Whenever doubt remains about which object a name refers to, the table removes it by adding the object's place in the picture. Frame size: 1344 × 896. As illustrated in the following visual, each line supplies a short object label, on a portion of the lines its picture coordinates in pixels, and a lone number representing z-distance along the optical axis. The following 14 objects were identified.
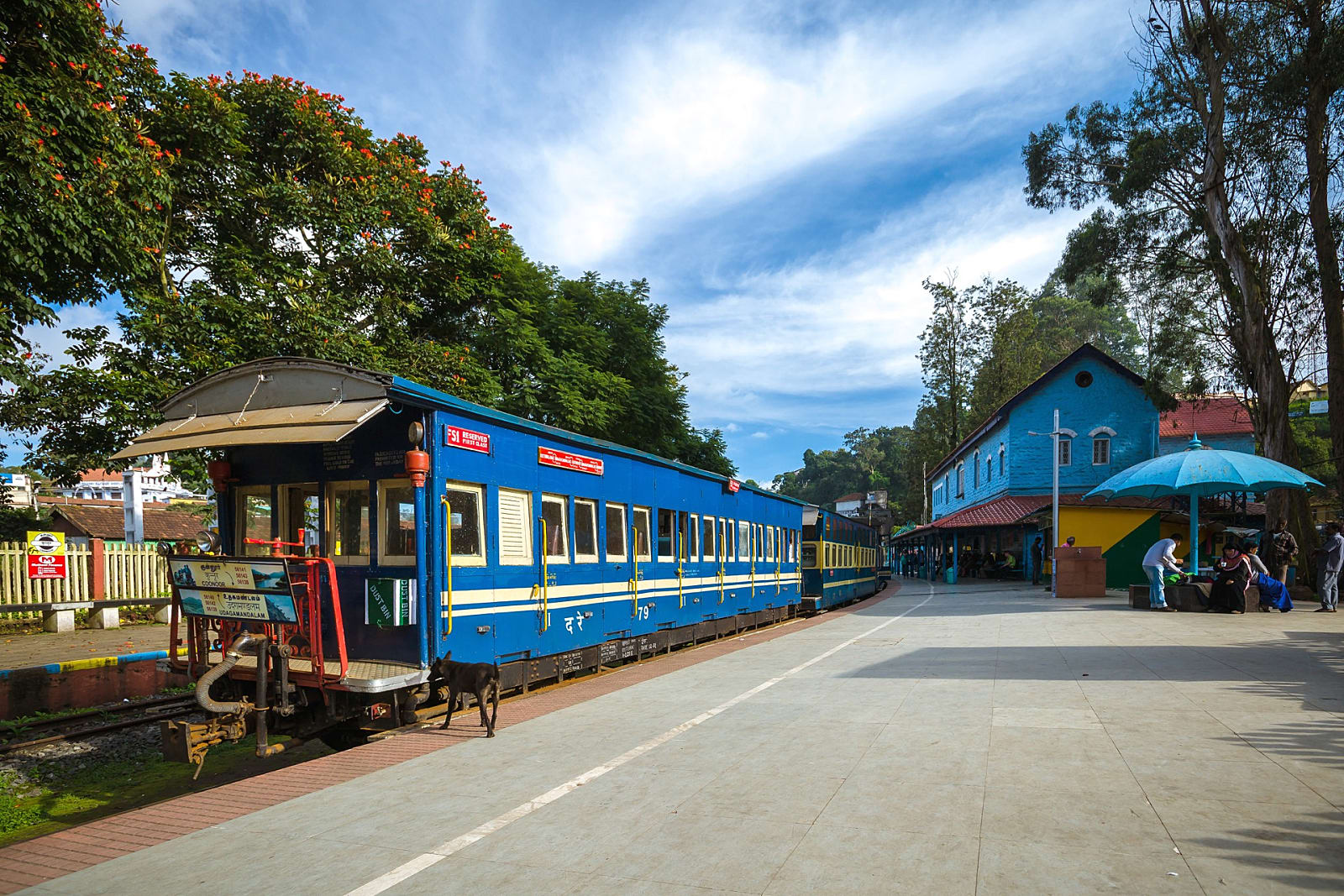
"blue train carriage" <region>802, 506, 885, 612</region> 22.48
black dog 7.16
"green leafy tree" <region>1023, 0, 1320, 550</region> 22.67
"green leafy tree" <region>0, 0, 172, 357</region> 9.36
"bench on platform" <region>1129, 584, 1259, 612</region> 17.81
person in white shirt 17.94
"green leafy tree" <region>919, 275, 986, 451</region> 53.00
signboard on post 15.63
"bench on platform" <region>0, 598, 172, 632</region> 15.90
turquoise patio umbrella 17.95
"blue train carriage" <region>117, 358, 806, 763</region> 6.57
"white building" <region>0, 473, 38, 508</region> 15.72
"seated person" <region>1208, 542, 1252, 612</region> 17.03
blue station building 34.25
